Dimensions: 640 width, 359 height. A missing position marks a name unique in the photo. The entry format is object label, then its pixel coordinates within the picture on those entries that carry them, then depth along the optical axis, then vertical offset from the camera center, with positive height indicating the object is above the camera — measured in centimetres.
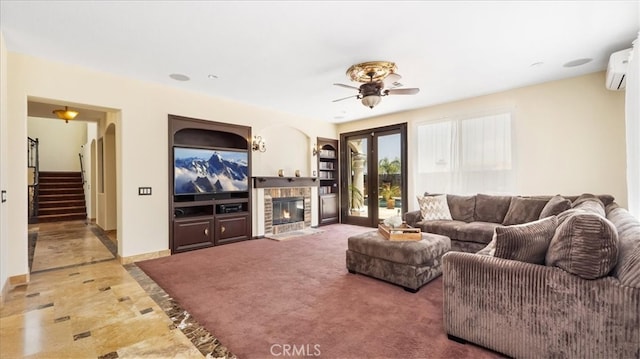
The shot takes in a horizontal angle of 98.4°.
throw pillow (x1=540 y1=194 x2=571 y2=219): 353 -39
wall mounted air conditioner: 332 +135
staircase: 851 -50
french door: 666 +12
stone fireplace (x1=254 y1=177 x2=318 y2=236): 611 -57
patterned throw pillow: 501 -55
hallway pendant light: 521 +131
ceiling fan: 377 +148
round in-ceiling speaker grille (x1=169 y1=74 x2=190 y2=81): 423 +162
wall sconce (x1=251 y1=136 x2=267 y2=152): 603 +80
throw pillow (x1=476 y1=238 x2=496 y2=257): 215 -62
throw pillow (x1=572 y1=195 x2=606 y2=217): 299 -33
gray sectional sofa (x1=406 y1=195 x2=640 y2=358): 157 -73
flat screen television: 493 +19
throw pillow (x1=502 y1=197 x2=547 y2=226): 420 -52
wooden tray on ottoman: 336 -68
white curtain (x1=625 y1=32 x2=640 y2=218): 285 +53
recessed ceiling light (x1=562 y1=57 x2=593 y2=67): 375 +159
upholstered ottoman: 305 -94
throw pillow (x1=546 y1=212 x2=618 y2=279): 160 -42
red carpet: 206 -125
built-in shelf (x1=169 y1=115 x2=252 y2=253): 482 -48
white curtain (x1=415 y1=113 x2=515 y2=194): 507 +44
